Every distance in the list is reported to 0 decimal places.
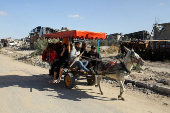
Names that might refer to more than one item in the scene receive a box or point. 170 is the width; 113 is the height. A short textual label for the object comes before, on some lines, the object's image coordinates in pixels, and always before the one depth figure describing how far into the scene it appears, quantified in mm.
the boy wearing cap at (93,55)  6539
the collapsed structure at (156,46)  16562
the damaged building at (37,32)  32094
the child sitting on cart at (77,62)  6270
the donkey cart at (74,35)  6047
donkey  4914
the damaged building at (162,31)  19619
